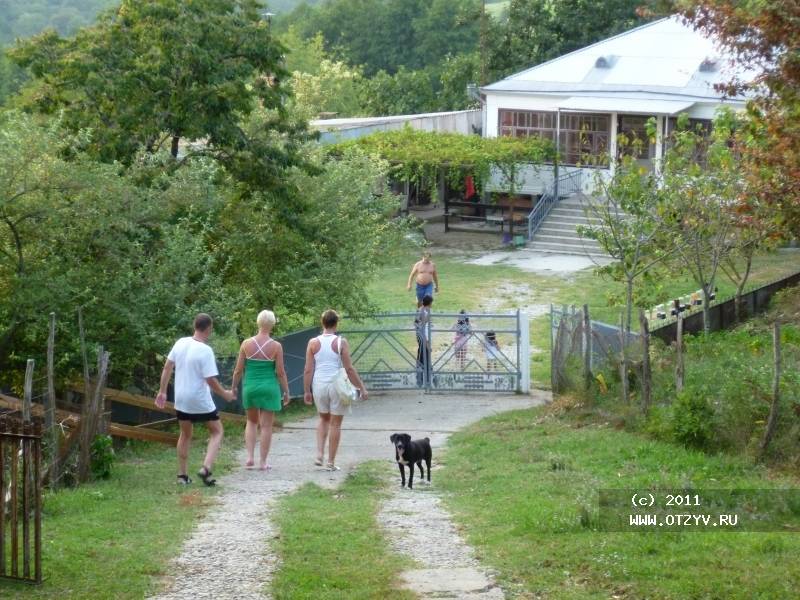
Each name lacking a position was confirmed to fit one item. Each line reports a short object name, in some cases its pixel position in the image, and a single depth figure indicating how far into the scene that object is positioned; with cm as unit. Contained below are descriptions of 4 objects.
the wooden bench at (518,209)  3859
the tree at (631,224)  1894
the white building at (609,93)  3875
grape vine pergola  3684
